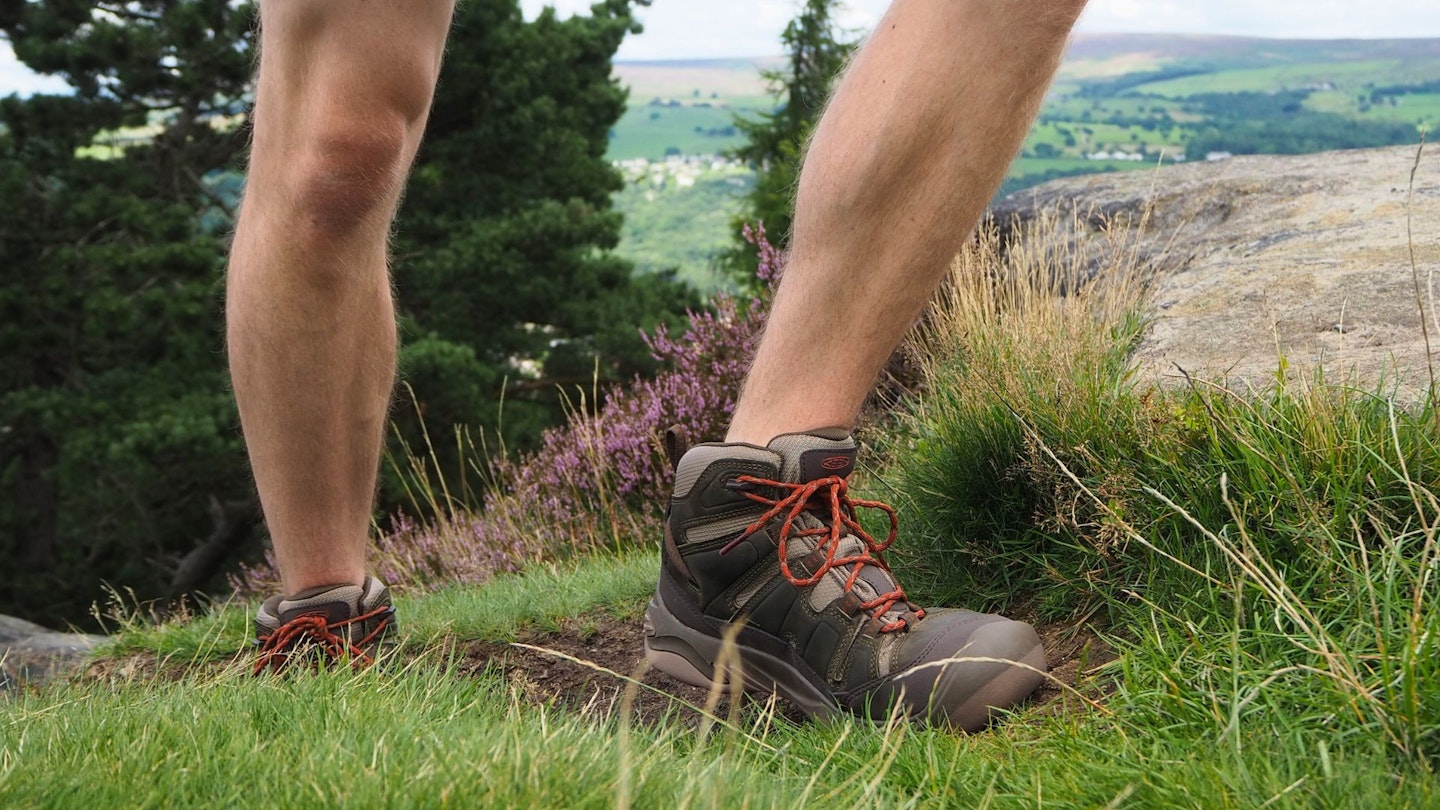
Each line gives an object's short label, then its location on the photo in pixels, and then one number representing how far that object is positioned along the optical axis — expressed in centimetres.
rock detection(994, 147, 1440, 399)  255
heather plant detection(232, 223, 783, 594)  466
